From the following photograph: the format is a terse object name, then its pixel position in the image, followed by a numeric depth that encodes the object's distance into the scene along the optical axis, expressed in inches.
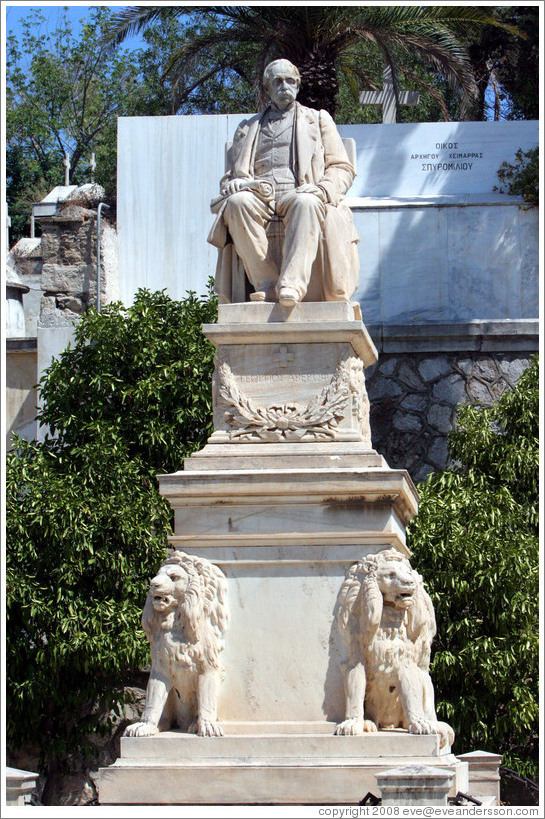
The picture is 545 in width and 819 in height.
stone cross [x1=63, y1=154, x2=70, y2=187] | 1167.9
